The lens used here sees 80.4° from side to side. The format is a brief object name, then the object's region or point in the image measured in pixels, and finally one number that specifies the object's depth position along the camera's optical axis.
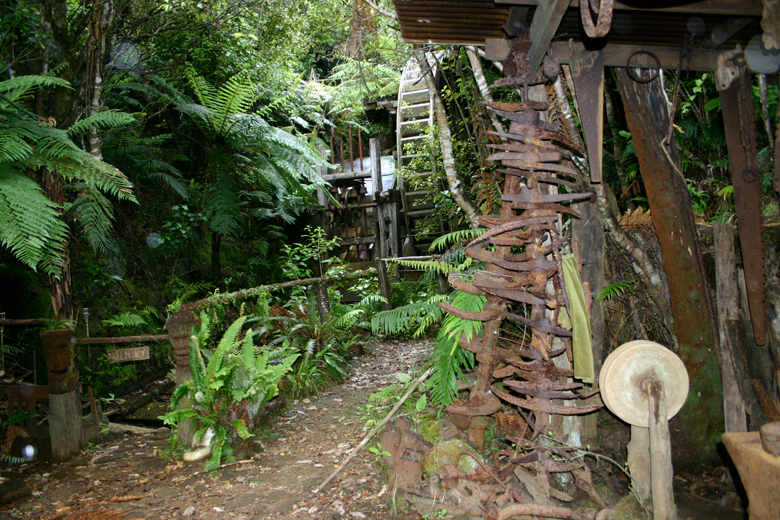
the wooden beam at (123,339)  3.91
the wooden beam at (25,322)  3.94
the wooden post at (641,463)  2.54
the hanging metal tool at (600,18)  1.66
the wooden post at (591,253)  3.11
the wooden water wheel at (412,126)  9.97
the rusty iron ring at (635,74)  2.87
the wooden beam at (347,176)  10.39
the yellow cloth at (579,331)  2.62
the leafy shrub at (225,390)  3.52
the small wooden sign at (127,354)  3.81
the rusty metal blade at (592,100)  2.79
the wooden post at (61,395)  3.56
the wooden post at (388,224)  9.90
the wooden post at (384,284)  7.41
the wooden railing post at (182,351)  3.63
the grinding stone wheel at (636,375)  2.35
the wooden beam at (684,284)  3.02
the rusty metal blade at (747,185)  2.86
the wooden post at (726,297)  2.96
